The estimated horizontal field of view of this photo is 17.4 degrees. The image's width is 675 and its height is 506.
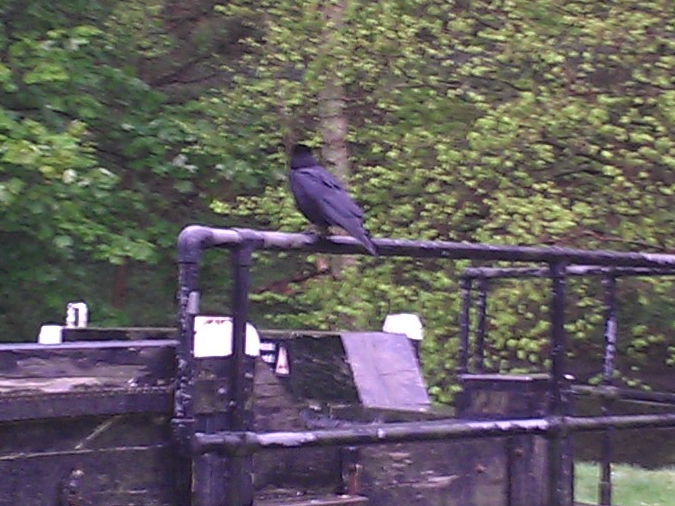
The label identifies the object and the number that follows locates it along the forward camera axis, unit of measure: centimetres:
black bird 585
